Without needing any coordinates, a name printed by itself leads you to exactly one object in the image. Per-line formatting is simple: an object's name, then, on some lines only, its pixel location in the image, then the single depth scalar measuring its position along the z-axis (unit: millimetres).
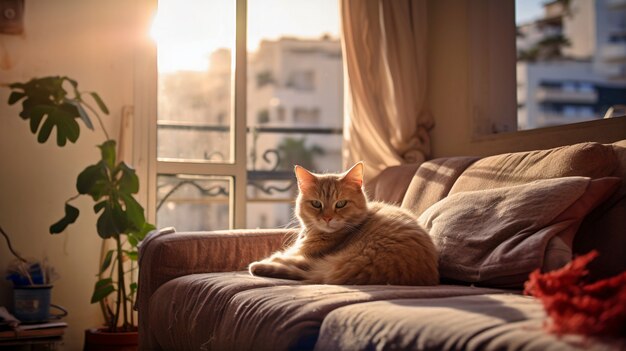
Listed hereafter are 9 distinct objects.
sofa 1337
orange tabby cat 1979
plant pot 3246
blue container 3172
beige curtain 3629
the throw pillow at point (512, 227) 1896
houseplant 3209
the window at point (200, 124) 3795
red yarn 1103
